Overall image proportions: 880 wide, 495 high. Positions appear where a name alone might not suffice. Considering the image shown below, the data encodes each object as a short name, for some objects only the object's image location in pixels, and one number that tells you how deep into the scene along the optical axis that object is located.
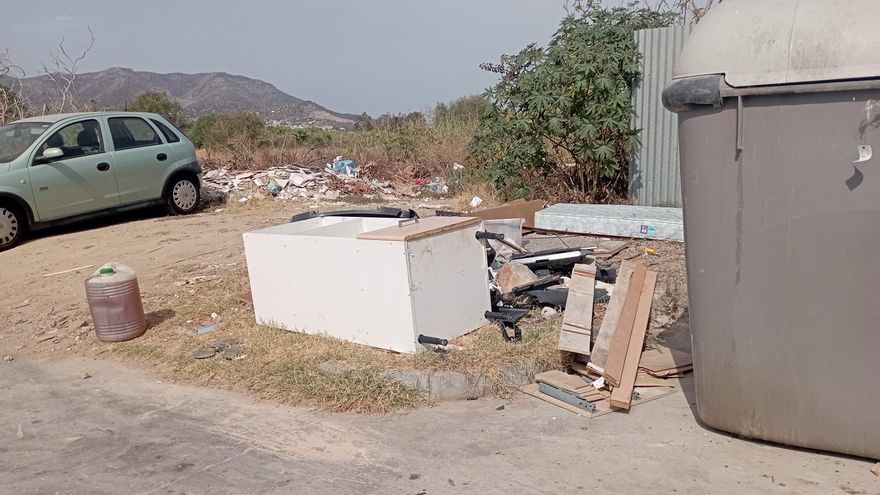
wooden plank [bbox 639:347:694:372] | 4.62
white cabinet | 4.78
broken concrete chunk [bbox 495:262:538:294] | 5.96
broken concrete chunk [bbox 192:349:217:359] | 5.39
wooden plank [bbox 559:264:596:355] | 4.48
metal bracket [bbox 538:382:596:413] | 4.18
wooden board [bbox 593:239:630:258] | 7.17
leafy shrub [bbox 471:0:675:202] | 8.98
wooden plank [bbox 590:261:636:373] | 4.36
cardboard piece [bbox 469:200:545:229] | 8.03
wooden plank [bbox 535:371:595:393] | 4.36
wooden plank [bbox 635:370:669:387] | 4.49
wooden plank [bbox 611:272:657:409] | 4.13
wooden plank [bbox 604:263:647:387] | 4.23
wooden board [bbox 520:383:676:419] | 4.17
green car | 9.38
